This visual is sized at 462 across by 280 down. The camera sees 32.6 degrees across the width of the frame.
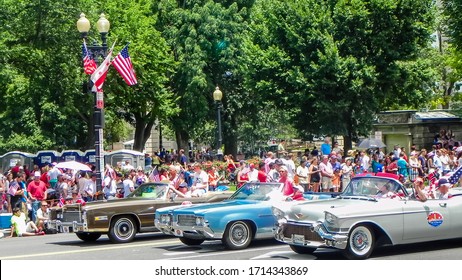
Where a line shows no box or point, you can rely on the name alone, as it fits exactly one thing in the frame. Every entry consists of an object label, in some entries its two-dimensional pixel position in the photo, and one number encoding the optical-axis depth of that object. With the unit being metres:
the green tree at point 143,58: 48.12
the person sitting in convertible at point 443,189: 14.83
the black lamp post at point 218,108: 37.69
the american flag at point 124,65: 26.62
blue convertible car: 15.55
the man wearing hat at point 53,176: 27.58
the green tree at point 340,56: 39.47
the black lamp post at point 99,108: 24.17
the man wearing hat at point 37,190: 23.98
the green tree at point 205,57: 49.50
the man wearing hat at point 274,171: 23.41
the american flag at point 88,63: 24.94
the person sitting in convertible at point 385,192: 14.41
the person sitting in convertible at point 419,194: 14.32
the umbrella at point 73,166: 27.73
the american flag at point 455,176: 17.78
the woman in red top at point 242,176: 25.11
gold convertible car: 17.80
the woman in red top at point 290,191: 16.75
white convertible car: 13.36
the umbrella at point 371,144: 43.06
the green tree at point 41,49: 32.97
